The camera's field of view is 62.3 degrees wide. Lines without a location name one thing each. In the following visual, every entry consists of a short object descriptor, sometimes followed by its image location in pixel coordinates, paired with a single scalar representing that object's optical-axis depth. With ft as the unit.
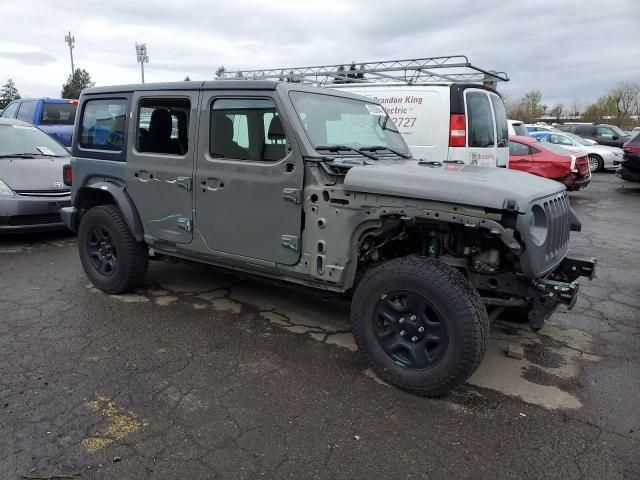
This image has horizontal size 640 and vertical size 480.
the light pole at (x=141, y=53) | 101.17
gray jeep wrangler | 10.34
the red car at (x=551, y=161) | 37.40
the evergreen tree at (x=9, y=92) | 210.40
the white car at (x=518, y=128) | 48.26
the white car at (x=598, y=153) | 59.36
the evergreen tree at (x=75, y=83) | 163.84
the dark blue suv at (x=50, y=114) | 38.52
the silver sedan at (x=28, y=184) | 21.94
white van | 24.47
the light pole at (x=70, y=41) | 157.58
